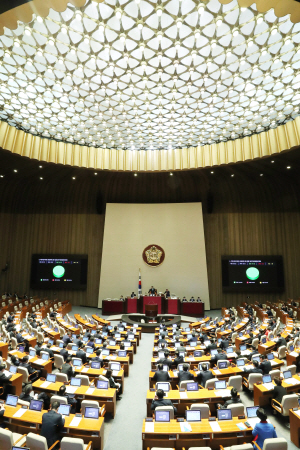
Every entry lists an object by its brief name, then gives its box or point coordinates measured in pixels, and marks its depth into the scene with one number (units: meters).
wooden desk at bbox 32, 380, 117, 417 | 7.14
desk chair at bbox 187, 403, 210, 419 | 6.11
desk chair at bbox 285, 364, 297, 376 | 8.19
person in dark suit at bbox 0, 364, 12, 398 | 7.44
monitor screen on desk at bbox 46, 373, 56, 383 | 7.91
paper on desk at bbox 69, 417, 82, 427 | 5.67
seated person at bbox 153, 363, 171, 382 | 8.16
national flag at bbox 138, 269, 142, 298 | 22.98
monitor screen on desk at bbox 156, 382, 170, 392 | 7.39
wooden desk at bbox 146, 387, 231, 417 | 6.91
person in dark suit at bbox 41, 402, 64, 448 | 5.39
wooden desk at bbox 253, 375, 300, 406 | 7.45
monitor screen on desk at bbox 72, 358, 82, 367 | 9.24
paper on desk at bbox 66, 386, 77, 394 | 7.13
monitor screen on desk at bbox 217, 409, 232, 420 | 5.84
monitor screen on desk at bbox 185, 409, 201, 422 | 5.83
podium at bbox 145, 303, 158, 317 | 19.98
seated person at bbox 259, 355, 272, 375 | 8.55
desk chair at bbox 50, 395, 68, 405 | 6.28
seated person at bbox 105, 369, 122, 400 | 7.78
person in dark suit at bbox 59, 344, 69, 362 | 9.93
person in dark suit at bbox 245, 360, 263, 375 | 8.39
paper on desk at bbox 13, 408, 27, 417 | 5.92
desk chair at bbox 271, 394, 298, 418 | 6.59
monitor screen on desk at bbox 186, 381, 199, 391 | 7.34
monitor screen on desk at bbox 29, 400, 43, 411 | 6.20
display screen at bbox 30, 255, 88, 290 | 25.06
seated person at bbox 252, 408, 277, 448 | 5.07
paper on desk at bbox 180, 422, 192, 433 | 5.49
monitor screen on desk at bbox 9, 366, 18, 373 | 8.20
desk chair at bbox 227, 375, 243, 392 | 7.94
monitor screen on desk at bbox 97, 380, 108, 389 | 7.55
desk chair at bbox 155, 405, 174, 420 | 5.87
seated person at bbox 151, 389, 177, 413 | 6.26
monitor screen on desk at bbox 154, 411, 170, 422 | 5.79
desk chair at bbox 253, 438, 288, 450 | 4.58
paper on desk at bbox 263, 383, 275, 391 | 7.48
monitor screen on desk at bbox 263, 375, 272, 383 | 7.85
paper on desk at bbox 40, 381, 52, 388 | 7.55
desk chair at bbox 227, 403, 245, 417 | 6.10
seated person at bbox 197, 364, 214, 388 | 8.09
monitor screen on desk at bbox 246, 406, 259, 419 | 5.88
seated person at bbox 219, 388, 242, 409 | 6.37
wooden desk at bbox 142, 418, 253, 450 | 5.38
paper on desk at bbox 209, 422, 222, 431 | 5.49
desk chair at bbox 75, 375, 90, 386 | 7.63
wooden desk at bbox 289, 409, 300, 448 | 6.03
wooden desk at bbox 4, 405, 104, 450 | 5.59
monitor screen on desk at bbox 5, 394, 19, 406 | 6.34
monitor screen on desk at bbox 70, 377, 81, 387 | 7.55
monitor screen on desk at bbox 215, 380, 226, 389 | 7.41
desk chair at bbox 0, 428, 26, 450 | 4.87
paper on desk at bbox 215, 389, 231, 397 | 7.05
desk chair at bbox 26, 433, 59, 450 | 4.78
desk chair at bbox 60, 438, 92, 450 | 4.71
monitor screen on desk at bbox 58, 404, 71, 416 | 6.10
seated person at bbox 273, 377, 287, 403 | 7.12
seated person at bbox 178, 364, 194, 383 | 8.02
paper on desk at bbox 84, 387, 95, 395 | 7.14
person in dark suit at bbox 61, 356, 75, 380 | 8.42
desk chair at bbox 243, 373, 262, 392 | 8.09
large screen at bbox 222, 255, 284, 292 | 23.48
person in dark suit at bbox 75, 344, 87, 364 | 9.81
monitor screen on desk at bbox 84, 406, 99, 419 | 5.98
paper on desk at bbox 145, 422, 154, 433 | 5.43
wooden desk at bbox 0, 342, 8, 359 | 10.27
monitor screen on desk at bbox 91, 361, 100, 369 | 9.09
